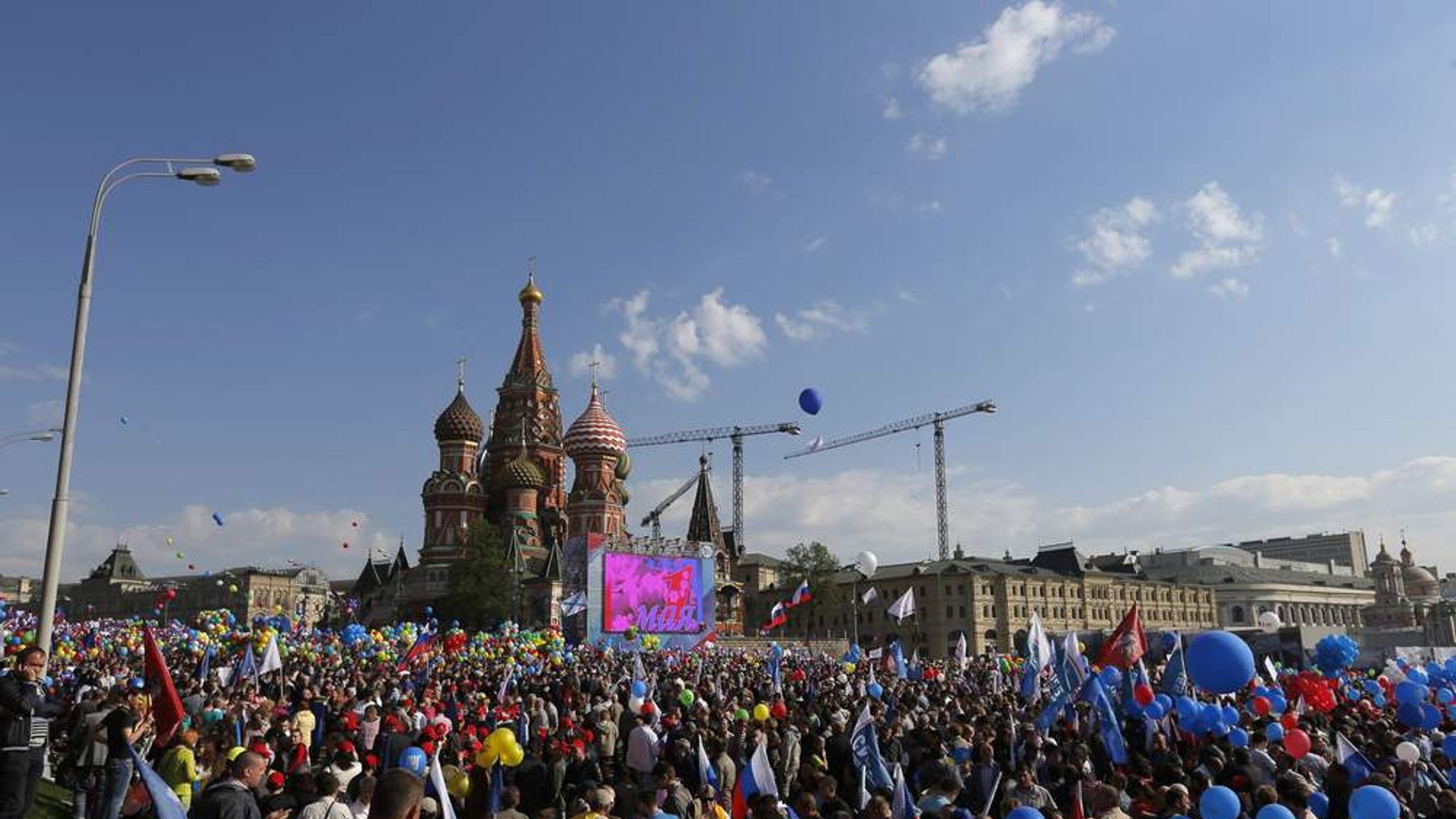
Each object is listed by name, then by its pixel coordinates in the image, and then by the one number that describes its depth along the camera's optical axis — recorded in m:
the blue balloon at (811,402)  30.44
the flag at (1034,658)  20.72
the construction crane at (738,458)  134.25
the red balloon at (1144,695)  15.66
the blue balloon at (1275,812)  7.25
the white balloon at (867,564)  38.49
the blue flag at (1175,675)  17.08
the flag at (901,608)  36.22
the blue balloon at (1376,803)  7.80
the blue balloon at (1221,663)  12.81
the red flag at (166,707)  9.78
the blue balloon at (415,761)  10.62
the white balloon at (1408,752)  12.07
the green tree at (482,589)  68.31
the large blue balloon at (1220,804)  8.12
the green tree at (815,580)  92.81
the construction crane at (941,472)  123.81
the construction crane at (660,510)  147.62
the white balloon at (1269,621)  35.25
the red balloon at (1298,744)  12.34
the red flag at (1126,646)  17.16
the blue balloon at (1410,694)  15.71
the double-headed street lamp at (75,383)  11.44
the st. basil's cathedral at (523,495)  76.81
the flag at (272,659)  20.20
